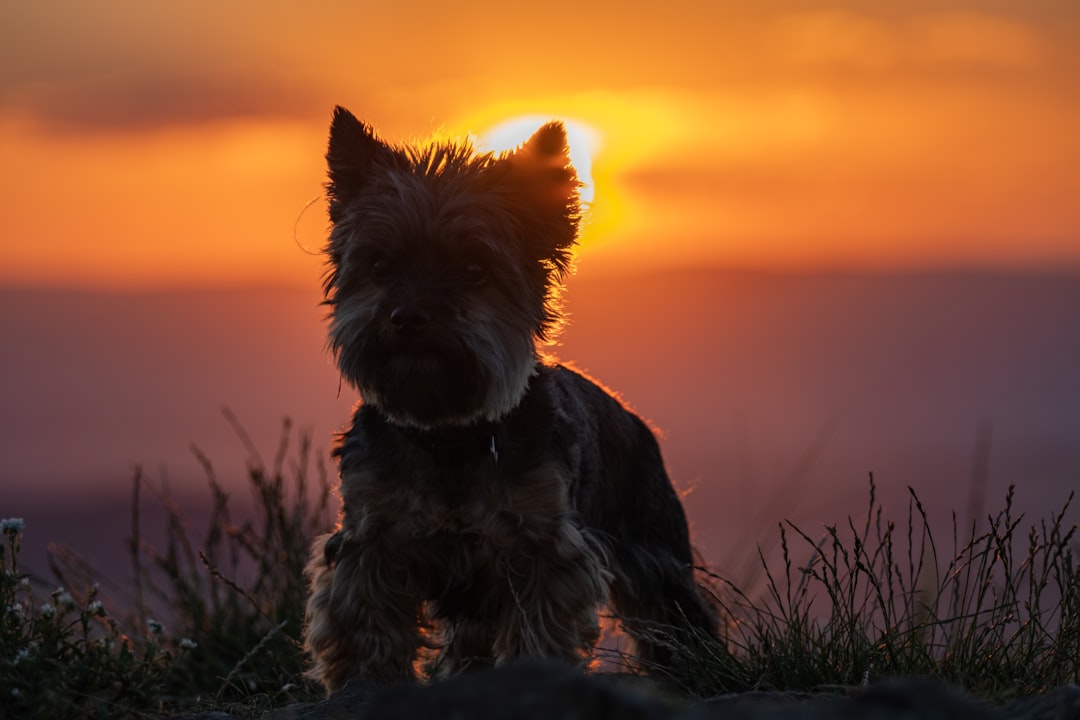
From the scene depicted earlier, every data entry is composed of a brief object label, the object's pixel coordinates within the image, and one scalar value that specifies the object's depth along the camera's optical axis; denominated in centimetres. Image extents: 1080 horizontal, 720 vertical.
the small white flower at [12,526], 553
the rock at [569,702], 298
